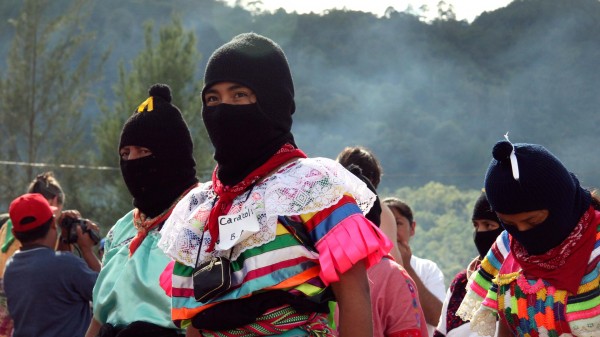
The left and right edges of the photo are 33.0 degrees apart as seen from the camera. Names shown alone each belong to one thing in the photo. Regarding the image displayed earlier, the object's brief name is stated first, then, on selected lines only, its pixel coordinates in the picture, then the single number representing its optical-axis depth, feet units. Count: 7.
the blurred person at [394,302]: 14.71
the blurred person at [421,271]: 21.54
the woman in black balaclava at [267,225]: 10.60
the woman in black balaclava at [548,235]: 12.32
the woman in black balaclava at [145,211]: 14.79
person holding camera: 24.45
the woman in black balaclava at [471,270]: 16.87
